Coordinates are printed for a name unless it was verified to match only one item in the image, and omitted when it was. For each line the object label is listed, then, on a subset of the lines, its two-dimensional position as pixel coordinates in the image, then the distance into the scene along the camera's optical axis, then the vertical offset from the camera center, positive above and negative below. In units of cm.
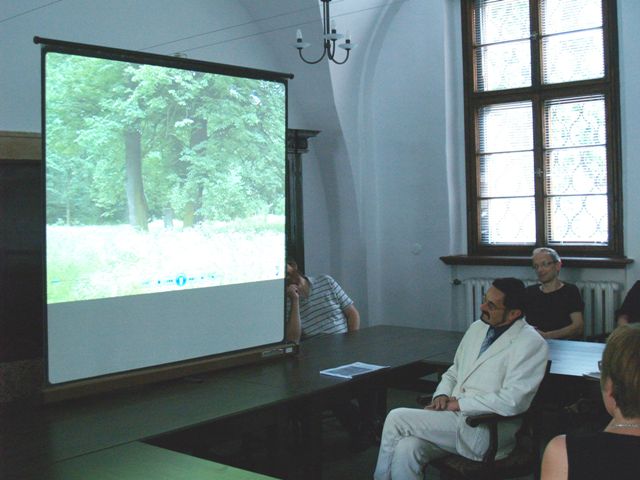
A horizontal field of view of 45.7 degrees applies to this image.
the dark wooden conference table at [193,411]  235 -59
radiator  545 -39
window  565 +99
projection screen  324 +25
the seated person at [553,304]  506 -35
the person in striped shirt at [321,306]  479 -32
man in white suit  302 -58
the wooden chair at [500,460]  297 -83
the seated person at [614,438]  158 -40
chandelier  493 +148
